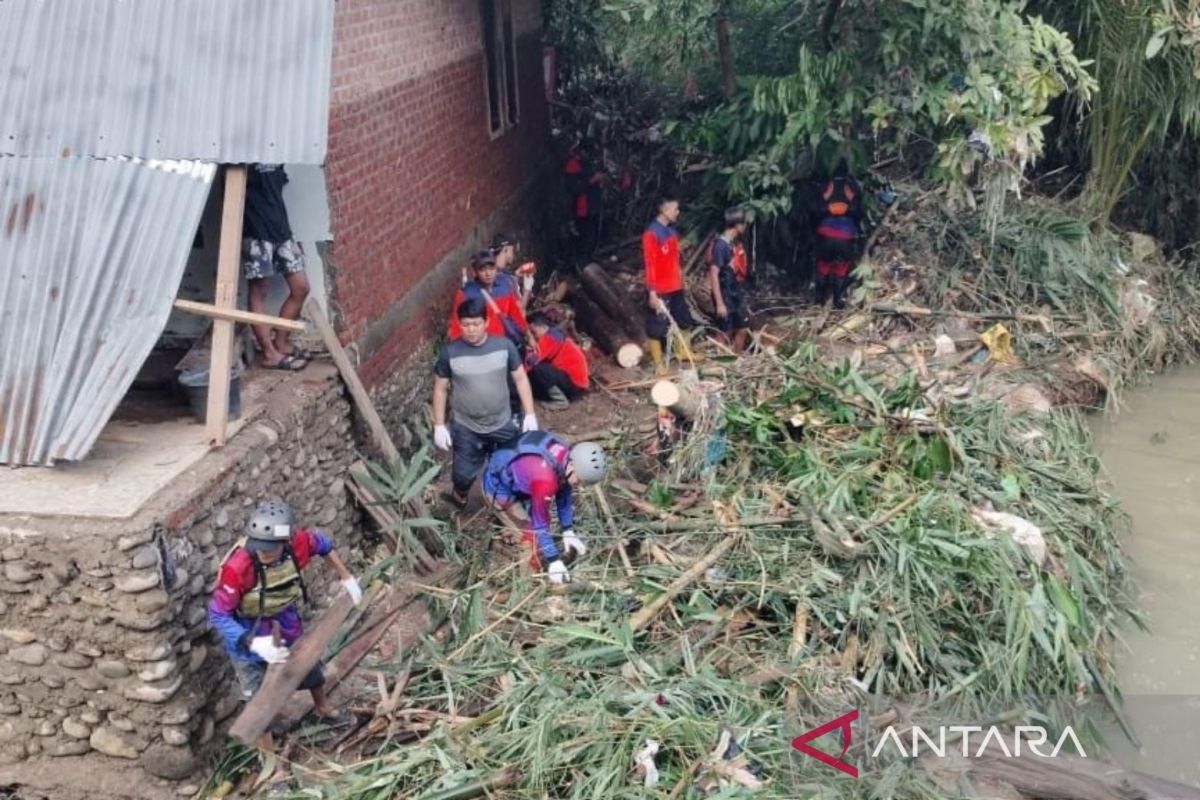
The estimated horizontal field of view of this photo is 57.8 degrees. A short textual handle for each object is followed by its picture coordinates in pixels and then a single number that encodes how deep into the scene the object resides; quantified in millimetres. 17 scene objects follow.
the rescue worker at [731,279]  9672
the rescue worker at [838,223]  10336
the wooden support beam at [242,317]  5695
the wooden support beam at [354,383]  6855
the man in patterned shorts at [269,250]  6562
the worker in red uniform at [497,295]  8109
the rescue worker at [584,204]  12537
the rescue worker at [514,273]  8516
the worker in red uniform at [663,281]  9406
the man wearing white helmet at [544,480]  6273
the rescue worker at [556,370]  9383
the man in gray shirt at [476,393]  6875
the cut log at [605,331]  10086
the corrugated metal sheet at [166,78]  5953
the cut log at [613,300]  10383
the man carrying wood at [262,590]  4957
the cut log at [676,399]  7840
